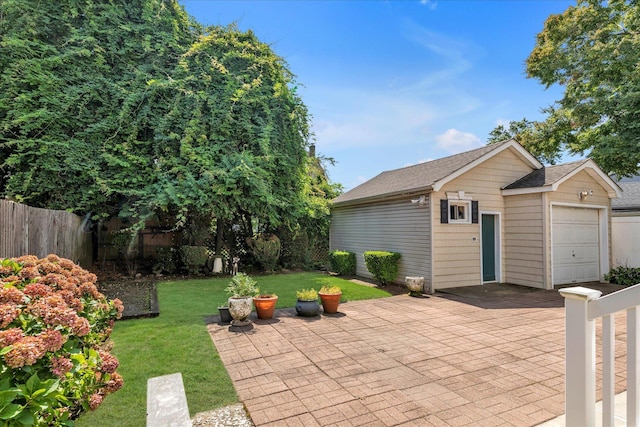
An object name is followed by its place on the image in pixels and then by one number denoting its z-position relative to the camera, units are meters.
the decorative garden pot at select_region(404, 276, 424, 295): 8.29
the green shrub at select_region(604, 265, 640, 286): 9.16
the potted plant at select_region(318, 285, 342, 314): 6.41
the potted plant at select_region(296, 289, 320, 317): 6.21
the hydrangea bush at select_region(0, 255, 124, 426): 1.36
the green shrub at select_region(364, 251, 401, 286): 9.40
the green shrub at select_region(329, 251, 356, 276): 11.73
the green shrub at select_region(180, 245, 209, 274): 10.68
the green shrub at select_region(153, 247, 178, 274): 10.80
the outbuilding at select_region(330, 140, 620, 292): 8.73
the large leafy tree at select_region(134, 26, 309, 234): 9.82
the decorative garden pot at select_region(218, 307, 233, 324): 5.82
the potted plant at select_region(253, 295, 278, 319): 6.05
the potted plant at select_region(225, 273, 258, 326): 5.56
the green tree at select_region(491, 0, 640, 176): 11.10
